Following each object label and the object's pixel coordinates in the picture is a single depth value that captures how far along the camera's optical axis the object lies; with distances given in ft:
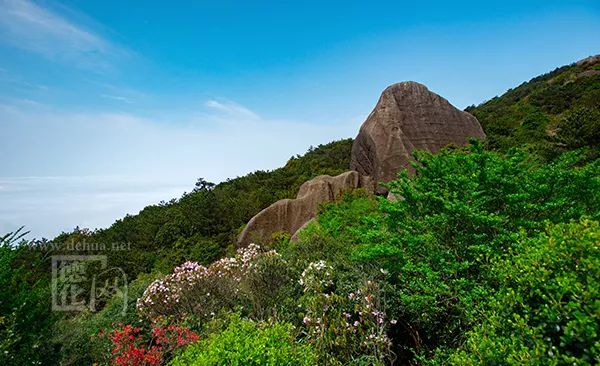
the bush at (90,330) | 26.01
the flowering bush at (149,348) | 22.08
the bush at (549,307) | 8.81
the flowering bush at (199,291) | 29.09
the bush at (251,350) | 13.46
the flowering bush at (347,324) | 21.53
